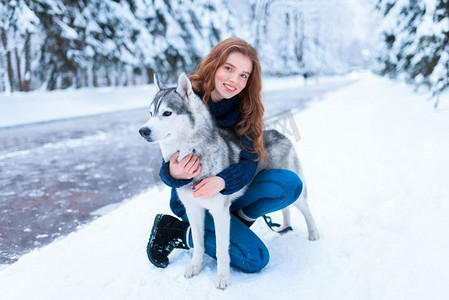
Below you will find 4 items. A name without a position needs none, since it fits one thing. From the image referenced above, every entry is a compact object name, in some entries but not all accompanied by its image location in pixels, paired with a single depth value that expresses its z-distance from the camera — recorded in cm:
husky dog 187
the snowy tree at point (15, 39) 988
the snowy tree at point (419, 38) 646
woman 212
